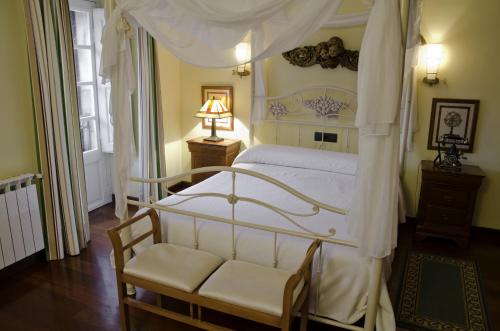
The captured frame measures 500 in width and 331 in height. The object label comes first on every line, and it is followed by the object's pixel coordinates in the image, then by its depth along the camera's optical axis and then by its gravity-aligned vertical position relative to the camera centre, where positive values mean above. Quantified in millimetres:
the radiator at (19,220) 2982 -990
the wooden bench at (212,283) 1984 -1031
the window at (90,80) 4203 +181
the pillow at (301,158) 3865 -622
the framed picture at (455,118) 3896 -196
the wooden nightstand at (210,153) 4672 -681
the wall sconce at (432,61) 3842 +383
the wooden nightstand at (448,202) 3664 -992
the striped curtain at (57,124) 3072 -238
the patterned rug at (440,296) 2680 -1514
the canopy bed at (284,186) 1768 -427
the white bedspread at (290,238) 2225 -893
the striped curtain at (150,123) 3645 -257
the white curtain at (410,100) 3424 -12
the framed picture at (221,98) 4938 -7
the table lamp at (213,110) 4625 -154
